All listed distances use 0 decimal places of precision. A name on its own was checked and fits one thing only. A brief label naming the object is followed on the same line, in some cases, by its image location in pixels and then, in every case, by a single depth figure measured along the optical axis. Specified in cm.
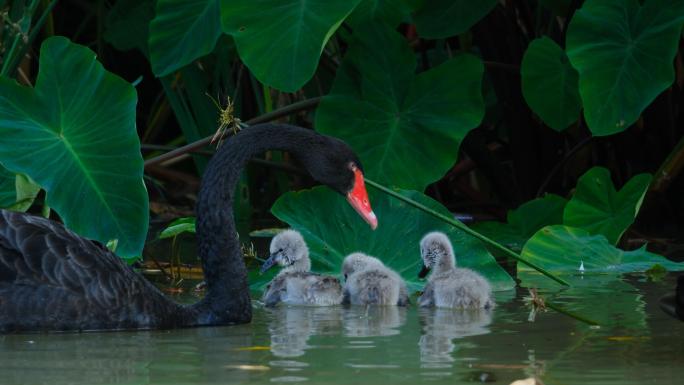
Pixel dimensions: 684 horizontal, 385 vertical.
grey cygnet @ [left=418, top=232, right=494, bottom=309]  980
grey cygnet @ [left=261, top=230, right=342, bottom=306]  1022
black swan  877
